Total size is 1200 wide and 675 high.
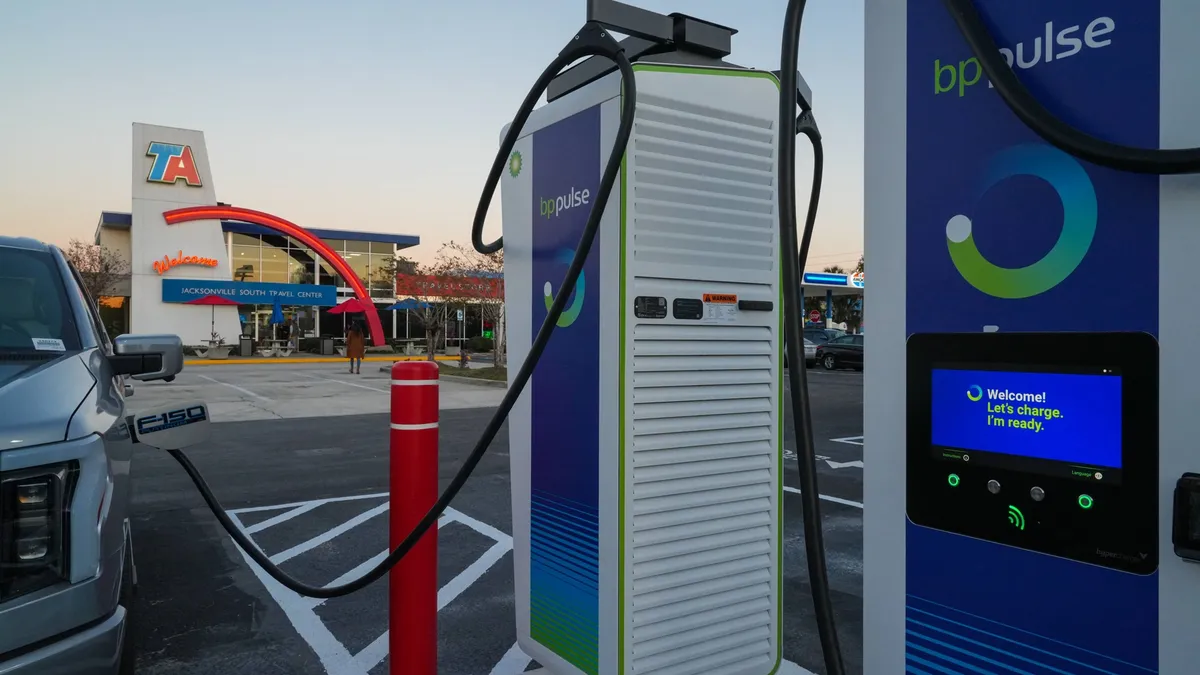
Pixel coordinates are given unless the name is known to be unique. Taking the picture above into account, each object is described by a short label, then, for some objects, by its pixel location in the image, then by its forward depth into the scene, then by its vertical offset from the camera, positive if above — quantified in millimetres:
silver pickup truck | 1966 -547
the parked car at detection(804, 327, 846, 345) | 26969 -228
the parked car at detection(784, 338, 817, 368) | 25172 -883
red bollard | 2531 -629
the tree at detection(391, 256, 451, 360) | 25828 +1572
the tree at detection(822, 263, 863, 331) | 60031 +1354
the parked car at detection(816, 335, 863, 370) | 25250 -882
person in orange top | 23391 -560
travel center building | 31016 +3437
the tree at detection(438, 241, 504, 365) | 23500 +1566
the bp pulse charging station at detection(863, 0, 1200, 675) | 1129 -38
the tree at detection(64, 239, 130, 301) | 32147 +2835
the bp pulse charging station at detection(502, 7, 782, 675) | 2662 -190
